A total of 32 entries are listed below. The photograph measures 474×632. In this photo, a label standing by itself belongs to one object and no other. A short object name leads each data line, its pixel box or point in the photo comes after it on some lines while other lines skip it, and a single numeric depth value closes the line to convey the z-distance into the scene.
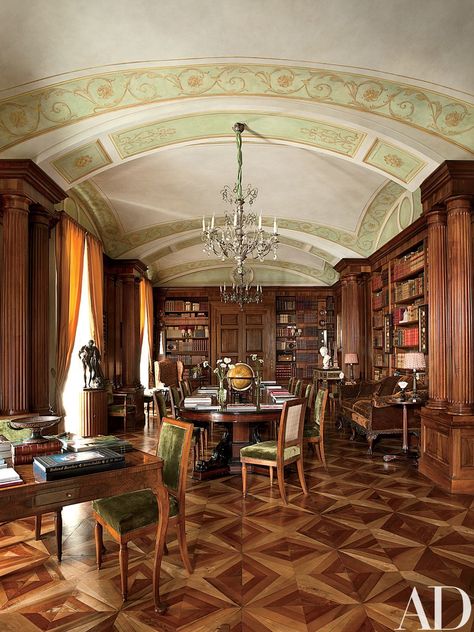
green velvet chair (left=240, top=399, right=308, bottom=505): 4.37
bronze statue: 7.02
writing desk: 2.10
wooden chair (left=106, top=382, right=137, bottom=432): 8.26
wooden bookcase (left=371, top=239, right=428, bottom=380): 6.98
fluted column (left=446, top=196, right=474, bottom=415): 4.84
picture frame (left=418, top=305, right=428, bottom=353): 6.68
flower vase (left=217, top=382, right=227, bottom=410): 4.96
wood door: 13.42
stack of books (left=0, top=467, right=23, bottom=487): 2.13
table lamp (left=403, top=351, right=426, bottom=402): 5.88
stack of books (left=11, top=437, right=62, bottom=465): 2.46
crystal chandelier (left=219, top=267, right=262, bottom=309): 12.64
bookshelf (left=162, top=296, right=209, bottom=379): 13.47
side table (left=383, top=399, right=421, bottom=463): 5.92
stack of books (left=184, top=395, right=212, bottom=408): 5.20
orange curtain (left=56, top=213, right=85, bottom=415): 6.16
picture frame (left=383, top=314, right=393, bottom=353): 8.21
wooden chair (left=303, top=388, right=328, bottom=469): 5.53
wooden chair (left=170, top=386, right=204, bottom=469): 5.61
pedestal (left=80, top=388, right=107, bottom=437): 6.85
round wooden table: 4.75
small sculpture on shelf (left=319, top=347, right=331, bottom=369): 11.23
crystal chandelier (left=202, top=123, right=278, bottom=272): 5.52
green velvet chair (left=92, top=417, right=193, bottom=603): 2.68
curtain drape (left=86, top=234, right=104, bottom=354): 7.68
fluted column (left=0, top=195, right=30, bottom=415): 4.79
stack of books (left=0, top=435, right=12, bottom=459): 2.61
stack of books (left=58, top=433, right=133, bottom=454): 2.62
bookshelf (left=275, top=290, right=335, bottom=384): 13.48
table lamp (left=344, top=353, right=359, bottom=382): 9.24
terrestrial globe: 5.69
